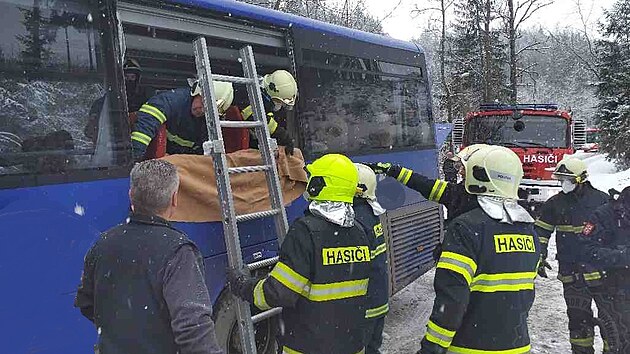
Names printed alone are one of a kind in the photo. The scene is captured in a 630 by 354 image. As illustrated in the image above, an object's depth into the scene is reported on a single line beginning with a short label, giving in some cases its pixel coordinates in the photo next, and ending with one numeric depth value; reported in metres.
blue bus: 2.74
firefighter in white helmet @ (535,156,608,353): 4.80
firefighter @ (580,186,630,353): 4.29
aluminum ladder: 3.41
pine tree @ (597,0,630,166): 23.30
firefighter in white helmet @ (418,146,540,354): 2.67
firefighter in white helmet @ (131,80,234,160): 3.56
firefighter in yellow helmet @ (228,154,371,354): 2.86
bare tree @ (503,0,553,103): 22.19
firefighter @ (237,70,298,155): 4.23
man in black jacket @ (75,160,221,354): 2.11
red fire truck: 12.67
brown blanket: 3.55
